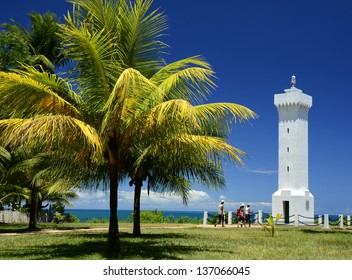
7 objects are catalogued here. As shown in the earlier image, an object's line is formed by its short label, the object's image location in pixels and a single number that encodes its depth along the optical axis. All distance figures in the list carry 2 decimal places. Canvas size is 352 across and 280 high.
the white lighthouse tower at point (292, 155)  40.06
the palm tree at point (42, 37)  30.23
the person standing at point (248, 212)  33.16
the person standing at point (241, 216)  32.69
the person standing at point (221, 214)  32.53
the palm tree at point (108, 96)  12.49
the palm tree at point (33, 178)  22.61
